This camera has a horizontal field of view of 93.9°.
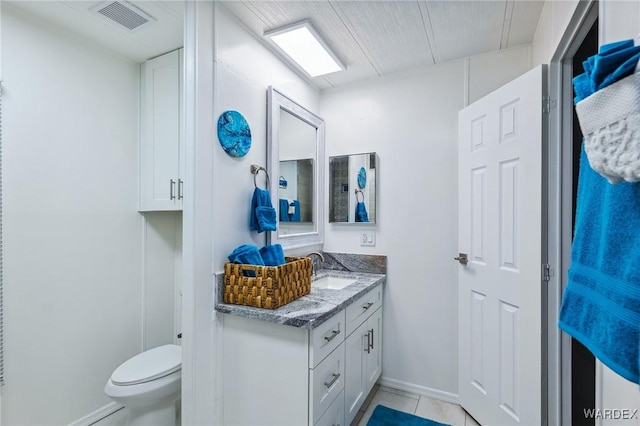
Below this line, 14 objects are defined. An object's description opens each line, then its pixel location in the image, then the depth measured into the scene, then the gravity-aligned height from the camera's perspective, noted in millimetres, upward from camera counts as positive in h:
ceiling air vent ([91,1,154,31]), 1564 +1085
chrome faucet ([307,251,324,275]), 2239 -418
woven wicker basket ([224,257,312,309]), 1458 -370
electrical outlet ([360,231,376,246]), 2381 -206
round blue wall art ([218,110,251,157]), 1580 +432
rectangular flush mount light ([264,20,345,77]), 1738 +1044
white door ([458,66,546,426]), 1508 -230
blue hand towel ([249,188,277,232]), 1723 -4
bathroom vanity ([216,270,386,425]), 1355 -737
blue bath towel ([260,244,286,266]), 1713 -247
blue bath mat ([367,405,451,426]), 1865 -1322
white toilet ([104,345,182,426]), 1565 -939
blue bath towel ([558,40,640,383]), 489 -90
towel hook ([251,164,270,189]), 1794 +256
